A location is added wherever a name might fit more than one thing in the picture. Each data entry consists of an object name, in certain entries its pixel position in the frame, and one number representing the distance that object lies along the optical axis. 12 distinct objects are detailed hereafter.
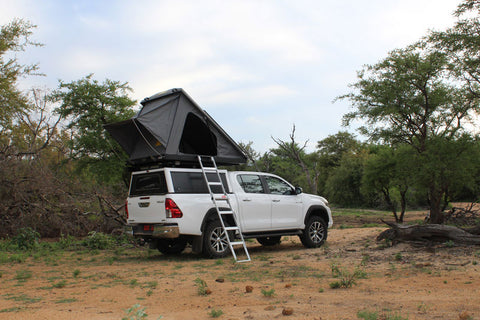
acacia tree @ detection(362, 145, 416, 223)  19.72
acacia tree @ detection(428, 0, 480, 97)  14.70
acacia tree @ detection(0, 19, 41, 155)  15.22
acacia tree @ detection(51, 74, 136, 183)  21.97
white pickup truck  9.39
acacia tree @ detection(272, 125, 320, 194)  28.41
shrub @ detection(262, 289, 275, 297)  5.85
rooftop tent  9.91
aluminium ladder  9.80
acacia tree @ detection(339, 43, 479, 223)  18.94
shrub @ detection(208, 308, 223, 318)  4.98
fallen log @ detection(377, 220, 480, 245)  9.34
